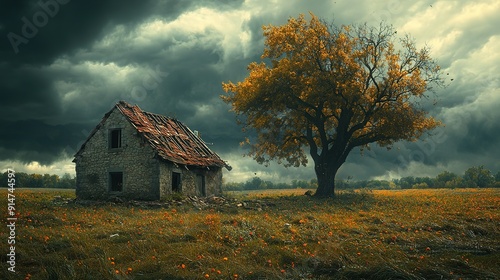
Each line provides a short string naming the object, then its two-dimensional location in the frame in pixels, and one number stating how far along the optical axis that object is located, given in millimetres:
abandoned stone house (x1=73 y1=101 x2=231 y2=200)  27625
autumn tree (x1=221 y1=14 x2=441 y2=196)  33312
